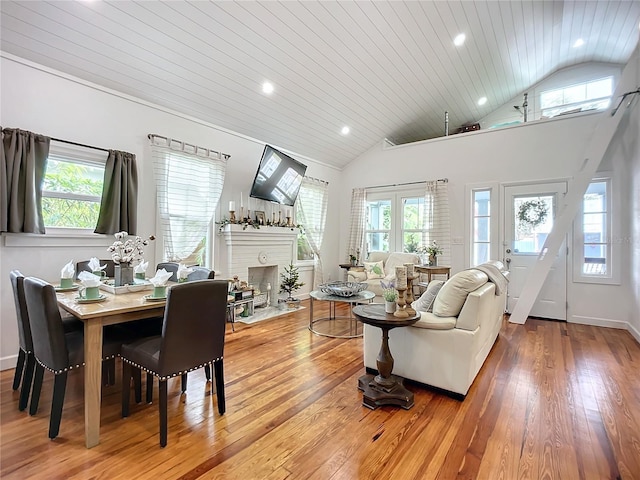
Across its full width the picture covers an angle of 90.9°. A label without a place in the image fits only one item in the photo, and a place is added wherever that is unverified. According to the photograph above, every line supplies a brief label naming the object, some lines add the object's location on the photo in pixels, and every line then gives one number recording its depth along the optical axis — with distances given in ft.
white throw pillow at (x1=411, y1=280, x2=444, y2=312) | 9.02
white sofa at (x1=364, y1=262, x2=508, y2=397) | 7.77
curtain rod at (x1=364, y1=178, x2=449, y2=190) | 18.35
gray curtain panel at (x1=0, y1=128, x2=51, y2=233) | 8.86
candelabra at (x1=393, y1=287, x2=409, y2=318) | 7.63
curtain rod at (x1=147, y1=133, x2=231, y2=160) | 12.25
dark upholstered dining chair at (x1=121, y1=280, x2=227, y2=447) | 5.93
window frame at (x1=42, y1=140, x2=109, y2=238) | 10.11
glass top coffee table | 12.67
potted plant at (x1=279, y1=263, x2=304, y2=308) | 17.56
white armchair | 17.67
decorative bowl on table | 12.85
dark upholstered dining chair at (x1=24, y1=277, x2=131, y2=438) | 5.79
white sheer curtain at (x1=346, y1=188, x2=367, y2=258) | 21.47
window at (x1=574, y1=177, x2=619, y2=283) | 14.44
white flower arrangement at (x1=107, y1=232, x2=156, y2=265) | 7.80
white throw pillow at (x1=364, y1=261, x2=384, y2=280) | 18.12
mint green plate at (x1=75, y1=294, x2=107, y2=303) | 6.48
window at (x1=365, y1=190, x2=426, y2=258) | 19.66
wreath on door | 15.96
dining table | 5.79
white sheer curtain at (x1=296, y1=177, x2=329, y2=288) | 19.51
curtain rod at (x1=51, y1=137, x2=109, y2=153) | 10.00
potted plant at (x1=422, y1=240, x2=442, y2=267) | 17.75
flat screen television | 15.61
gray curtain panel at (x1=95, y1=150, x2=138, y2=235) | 10.91
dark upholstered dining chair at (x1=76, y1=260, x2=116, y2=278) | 9.83
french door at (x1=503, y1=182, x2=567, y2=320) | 15.58
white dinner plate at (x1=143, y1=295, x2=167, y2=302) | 6.70
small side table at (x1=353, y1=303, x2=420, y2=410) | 7.34
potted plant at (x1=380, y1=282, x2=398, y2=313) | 7.73
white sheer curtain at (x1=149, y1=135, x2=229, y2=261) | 12.55
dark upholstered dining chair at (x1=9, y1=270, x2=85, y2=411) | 6.68
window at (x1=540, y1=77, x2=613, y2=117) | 17.06
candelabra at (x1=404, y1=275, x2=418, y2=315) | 7.74
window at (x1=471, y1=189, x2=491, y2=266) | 17.40
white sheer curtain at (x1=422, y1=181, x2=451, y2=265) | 18.21
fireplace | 15.12
